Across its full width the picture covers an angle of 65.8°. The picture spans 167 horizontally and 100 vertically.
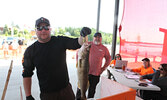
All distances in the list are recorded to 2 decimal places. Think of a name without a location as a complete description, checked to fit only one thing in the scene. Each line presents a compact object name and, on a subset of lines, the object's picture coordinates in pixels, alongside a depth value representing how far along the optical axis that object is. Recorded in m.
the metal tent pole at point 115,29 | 5.56
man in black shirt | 1.56
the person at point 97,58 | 2.63
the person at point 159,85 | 2.53
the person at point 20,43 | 5.76
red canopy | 3.84
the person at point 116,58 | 4.36
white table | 2.51
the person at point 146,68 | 3.33
